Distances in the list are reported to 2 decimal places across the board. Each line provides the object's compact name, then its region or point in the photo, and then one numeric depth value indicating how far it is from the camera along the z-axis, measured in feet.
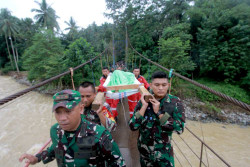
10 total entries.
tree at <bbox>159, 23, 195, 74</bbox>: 29.40
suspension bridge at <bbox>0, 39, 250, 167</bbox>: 3.03
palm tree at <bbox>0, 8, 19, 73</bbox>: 56.43
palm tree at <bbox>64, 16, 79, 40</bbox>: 61.05
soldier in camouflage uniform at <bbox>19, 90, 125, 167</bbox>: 2.28
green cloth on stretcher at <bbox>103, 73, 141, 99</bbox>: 6.01
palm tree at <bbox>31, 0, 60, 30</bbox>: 59.47
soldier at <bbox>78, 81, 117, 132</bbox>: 3.69
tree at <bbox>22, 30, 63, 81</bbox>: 38.93
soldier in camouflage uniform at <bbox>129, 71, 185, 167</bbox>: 3.17
